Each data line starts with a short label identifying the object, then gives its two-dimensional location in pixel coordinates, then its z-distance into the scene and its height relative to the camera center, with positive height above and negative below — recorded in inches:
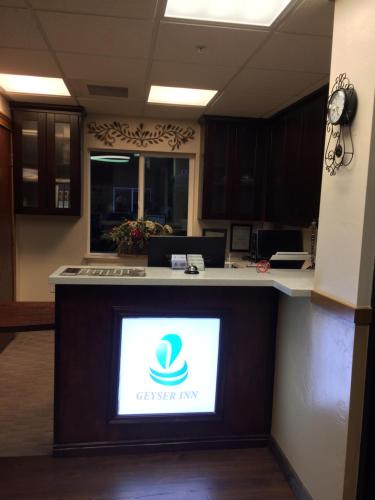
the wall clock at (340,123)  65.4 +14.6
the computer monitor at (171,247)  104.7 -11.6
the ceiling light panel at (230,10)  79.2 +39.5
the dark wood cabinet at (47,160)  161.6 +15.6
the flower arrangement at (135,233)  171.3 -13.7
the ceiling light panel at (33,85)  131.6 +38.7
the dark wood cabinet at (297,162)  125.3 +16.3
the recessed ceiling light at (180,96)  137.9 +38.7
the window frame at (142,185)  183.8 +8.1
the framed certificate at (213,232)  187.6 -12.7
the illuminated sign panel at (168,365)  89.2 -36.7
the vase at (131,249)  174.6 -20.9
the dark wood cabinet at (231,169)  170.7 +15.8
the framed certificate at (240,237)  188.2 -14.8
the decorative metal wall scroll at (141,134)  177.6 +30.4
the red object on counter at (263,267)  99.0 -15.2
